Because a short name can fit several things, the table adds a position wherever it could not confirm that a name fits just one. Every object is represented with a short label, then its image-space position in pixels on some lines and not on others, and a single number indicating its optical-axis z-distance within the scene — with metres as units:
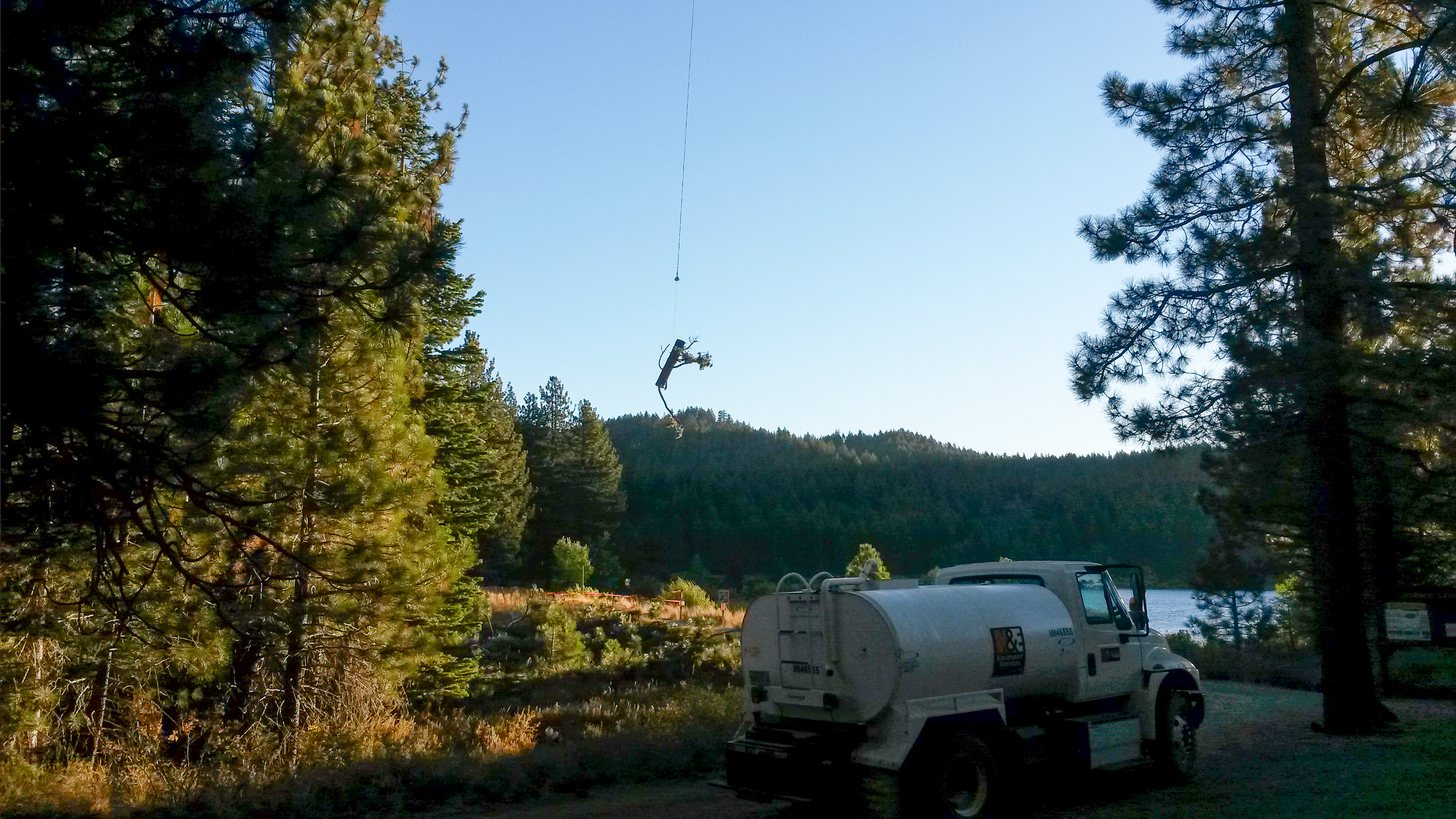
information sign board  14.74
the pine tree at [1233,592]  34.03
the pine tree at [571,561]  61.91
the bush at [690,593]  50.06
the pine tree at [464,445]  30.80
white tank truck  9.19
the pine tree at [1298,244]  13.62
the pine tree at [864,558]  41.12
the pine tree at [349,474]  12.16
